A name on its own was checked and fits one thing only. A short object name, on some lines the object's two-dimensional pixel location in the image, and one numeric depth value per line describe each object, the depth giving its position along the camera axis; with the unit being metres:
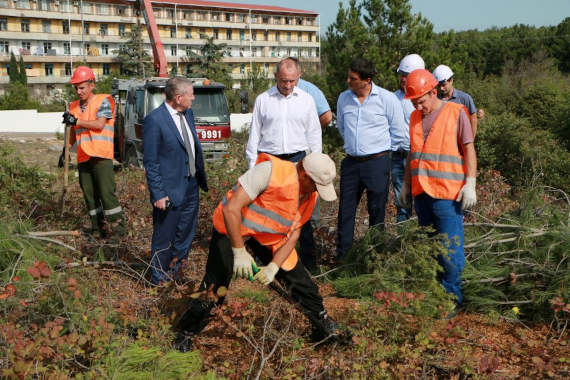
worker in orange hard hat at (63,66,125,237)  5.18
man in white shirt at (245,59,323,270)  4.50
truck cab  10.11
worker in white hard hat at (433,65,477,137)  5.29
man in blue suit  3.98
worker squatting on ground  2.80
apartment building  50.62
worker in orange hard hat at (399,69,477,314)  3.59
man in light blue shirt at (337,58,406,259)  4.49
